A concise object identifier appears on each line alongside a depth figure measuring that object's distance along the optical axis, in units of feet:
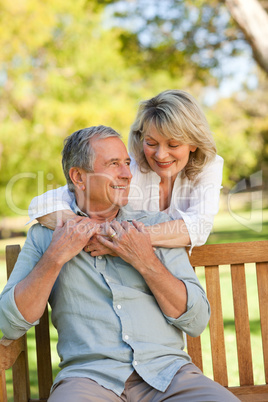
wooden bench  9.08
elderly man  7.45
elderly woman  9.37
